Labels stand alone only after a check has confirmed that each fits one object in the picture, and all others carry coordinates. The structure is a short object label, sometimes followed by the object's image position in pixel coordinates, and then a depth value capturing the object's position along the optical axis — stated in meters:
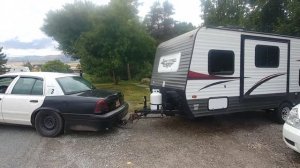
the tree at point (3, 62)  38.28
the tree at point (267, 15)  11.59
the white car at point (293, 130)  3.64
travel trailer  5.04
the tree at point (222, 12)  15.97
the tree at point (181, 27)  28.11
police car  4.88
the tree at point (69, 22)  21.91
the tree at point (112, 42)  13.87
